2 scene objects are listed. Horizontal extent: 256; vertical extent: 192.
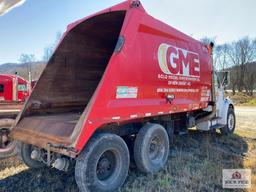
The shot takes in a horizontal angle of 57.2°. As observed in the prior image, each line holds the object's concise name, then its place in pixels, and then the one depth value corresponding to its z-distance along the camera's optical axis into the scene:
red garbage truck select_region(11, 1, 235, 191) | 3.56
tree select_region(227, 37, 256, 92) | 35.58
